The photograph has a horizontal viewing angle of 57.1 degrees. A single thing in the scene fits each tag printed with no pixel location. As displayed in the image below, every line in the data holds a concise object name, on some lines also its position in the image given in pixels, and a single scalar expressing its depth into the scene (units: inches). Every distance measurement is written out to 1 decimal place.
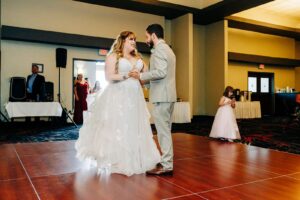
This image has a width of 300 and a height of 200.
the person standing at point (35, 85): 308.0
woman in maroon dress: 331.7
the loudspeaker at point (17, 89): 305.3
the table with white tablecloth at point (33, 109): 276.8
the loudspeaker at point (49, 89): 312.2
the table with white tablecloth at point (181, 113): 345.1
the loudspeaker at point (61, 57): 334.3
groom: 104.9
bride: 113.4
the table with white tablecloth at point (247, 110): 411.1
